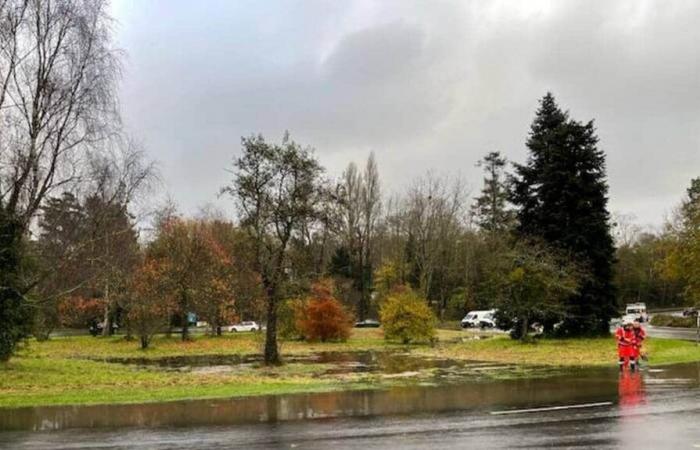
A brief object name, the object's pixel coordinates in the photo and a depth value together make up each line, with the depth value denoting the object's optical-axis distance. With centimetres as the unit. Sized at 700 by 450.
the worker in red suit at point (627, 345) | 2278
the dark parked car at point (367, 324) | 7438
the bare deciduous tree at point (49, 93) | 2156
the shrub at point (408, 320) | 4644
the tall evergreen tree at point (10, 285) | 2306
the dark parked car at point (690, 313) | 7019
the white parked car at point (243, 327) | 7181
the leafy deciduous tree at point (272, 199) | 2836
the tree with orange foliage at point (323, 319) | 5006
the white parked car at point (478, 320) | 7244
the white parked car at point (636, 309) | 8093
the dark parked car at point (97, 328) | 6431
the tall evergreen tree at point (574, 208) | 4191
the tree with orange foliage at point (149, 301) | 4525
